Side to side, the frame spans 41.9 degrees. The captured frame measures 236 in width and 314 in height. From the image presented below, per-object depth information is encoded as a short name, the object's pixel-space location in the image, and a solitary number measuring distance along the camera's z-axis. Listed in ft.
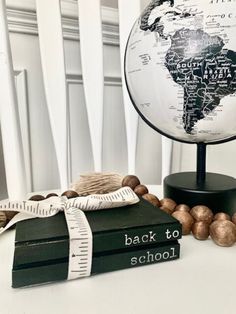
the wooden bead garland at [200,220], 1.36
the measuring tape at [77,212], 1.08
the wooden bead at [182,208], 1.54
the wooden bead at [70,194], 1.65
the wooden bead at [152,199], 1.65
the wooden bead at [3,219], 1.46
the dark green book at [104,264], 1.03
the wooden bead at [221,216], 1.44
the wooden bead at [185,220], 1.46
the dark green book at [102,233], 1.04
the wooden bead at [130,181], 1.91
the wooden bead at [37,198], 1.67
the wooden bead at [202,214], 1.48
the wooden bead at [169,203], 1.60
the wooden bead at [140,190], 1.80
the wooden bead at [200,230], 1.43
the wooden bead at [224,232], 1.35
